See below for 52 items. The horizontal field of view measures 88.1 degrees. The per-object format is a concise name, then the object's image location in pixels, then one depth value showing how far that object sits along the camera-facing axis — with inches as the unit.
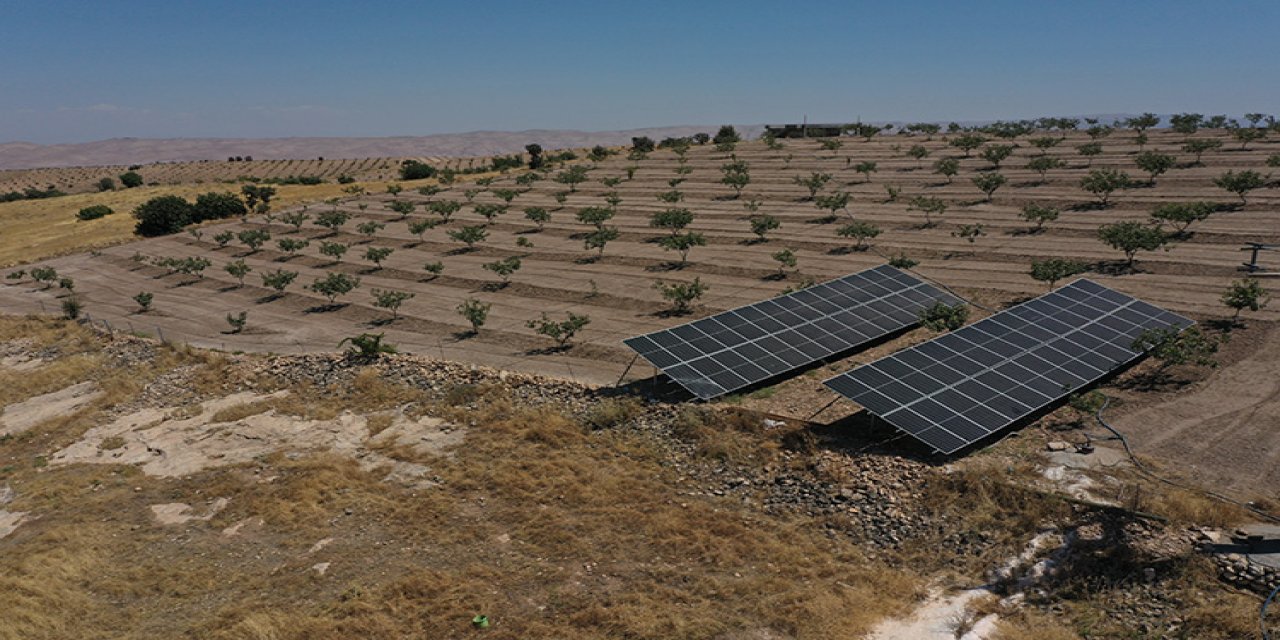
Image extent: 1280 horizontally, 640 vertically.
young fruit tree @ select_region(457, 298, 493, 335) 1587.1
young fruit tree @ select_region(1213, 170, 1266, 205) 2145.7
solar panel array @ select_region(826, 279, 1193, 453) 920.9
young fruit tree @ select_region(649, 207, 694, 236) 2395.4
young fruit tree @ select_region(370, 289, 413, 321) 1740.9
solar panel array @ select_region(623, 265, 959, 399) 1126.4
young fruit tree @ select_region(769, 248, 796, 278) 1910.8
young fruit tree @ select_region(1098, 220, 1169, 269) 1704.0
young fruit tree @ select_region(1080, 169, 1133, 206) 2380.7
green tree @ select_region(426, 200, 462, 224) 3068.4
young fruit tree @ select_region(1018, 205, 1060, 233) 2194.3
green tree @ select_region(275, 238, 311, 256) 2583.7
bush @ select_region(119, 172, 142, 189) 5492.1
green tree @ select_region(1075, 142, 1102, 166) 3174.2
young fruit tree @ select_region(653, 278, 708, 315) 1642.5
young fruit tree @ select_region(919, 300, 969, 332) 1291.8
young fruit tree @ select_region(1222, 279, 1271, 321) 1305.4
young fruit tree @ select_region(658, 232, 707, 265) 2112.8
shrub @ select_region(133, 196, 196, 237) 3336.6
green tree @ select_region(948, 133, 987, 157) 3570.4
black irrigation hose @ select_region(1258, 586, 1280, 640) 568.9
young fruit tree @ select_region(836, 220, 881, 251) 2145.7
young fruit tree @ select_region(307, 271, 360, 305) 1889.8
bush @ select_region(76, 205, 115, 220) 3791.8
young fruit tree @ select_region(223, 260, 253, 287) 2211.1
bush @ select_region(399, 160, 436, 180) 4926.2
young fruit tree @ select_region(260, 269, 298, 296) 2047.2
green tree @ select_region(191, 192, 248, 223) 3582.7
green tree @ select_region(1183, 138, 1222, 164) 2868.4
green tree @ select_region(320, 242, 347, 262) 2417.6
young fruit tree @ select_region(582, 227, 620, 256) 2273.6
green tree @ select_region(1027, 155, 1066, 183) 2824.1
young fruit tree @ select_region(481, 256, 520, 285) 1989.4
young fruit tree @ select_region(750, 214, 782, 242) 2298.2
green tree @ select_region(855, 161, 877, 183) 3270.2
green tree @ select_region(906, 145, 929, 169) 3599.7
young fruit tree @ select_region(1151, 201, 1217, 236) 1891.0
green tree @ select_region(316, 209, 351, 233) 2951.0
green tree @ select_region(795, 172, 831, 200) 3014.3
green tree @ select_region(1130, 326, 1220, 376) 1083.9
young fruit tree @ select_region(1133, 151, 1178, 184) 2578.7
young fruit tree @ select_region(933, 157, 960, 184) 2999.5
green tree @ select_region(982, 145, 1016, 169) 3179.1
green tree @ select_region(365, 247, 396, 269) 2287.2
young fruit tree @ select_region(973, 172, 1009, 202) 2655.0
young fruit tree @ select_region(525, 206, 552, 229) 2753.4
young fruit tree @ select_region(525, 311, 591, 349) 1441.9
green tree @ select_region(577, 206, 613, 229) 2600.9
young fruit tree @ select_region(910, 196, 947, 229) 2410.7
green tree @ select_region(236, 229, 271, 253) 2797.7
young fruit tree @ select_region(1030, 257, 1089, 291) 1552.7
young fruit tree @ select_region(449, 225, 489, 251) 2476.6
